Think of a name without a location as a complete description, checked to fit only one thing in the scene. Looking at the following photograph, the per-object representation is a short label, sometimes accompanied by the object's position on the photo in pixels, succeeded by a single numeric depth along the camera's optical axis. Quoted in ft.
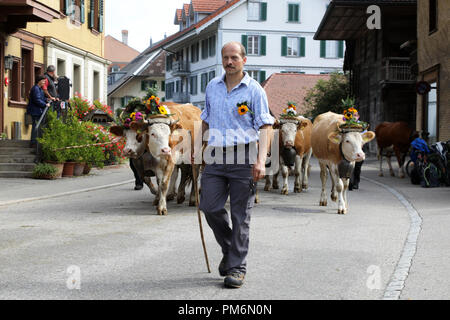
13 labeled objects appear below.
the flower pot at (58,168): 59.06
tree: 149.42
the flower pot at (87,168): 64.23
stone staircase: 59.26
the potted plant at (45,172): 57.72
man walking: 19.89
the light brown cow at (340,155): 38.42
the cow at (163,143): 35.47
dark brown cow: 69.77
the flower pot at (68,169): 61.26
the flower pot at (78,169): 62.13
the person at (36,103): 61.77
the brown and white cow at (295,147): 48.29
